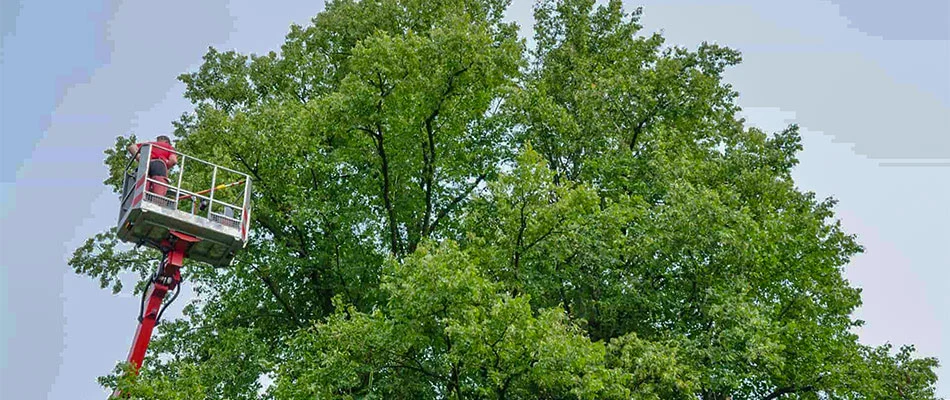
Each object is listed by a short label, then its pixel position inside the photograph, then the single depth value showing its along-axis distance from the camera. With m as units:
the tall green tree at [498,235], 19.27
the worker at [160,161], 17.41
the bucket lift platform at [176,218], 17.03
